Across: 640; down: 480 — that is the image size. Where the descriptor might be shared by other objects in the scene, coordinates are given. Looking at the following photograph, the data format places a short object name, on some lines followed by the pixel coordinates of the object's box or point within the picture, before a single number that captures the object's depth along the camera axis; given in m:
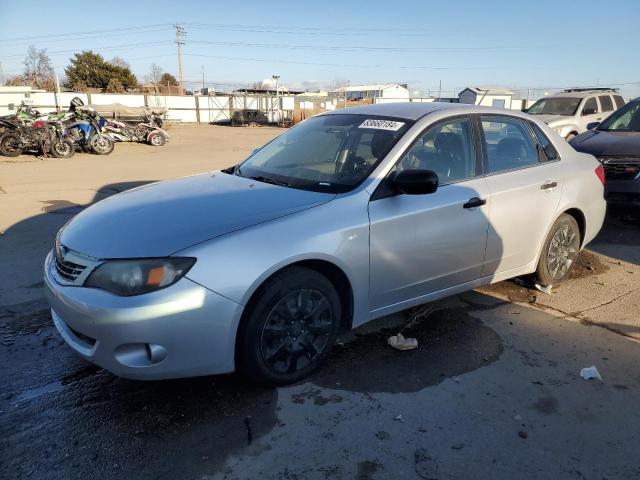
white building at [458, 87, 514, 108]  39.66
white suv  13.43
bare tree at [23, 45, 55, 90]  55.88
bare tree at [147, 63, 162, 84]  78.00
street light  41.75
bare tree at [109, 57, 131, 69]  64.50
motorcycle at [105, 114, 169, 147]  18.46
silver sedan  2.64
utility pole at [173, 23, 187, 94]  60.09
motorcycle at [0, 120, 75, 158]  14.70
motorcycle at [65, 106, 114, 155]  15.98
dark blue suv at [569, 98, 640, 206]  6.48
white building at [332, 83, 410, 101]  67.25
